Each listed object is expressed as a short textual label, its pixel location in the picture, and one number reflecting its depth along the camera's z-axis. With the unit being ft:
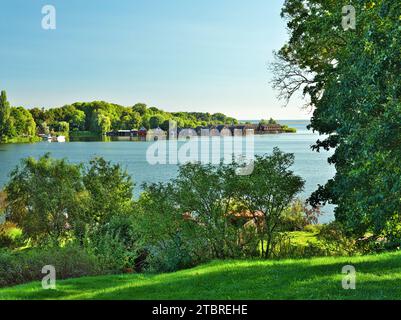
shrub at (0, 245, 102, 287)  51.55
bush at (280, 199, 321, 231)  117.65
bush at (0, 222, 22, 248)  104.73
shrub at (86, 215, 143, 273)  59.26
